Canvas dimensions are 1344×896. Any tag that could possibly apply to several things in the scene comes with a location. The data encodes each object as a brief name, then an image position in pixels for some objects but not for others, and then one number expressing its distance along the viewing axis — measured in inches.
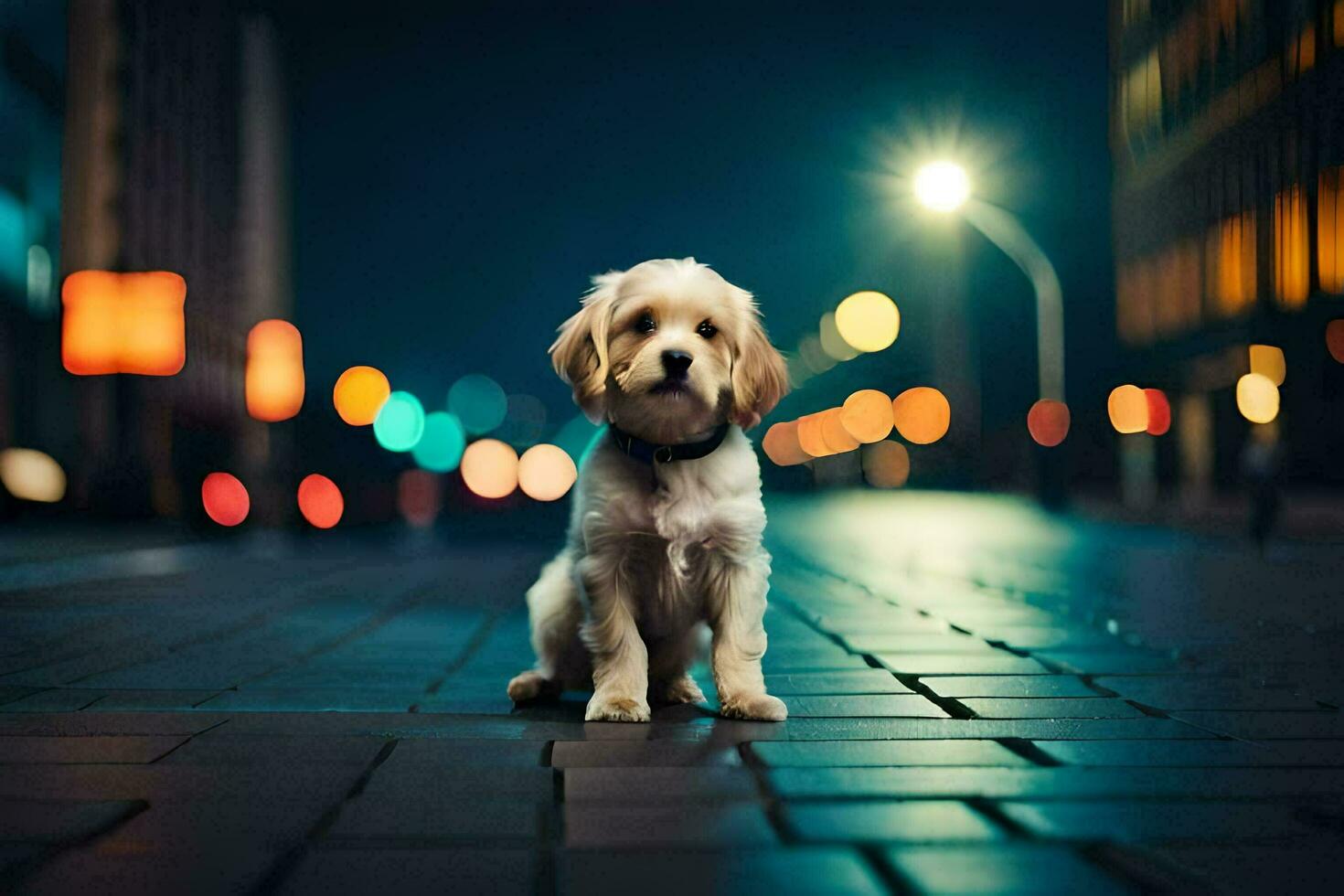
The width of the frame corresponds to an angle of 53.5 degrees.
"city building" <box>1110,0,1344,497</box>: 1005.2
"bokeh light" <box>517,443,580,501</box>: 1284.4
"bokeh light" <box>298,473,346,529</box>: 794.2
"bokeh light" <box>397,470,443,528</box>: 959.0
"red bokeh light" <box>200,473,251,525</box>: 714.8
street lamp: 818.2
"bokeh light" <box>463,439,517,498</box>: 1034.1
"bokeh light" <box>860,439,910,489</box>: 2828.0
